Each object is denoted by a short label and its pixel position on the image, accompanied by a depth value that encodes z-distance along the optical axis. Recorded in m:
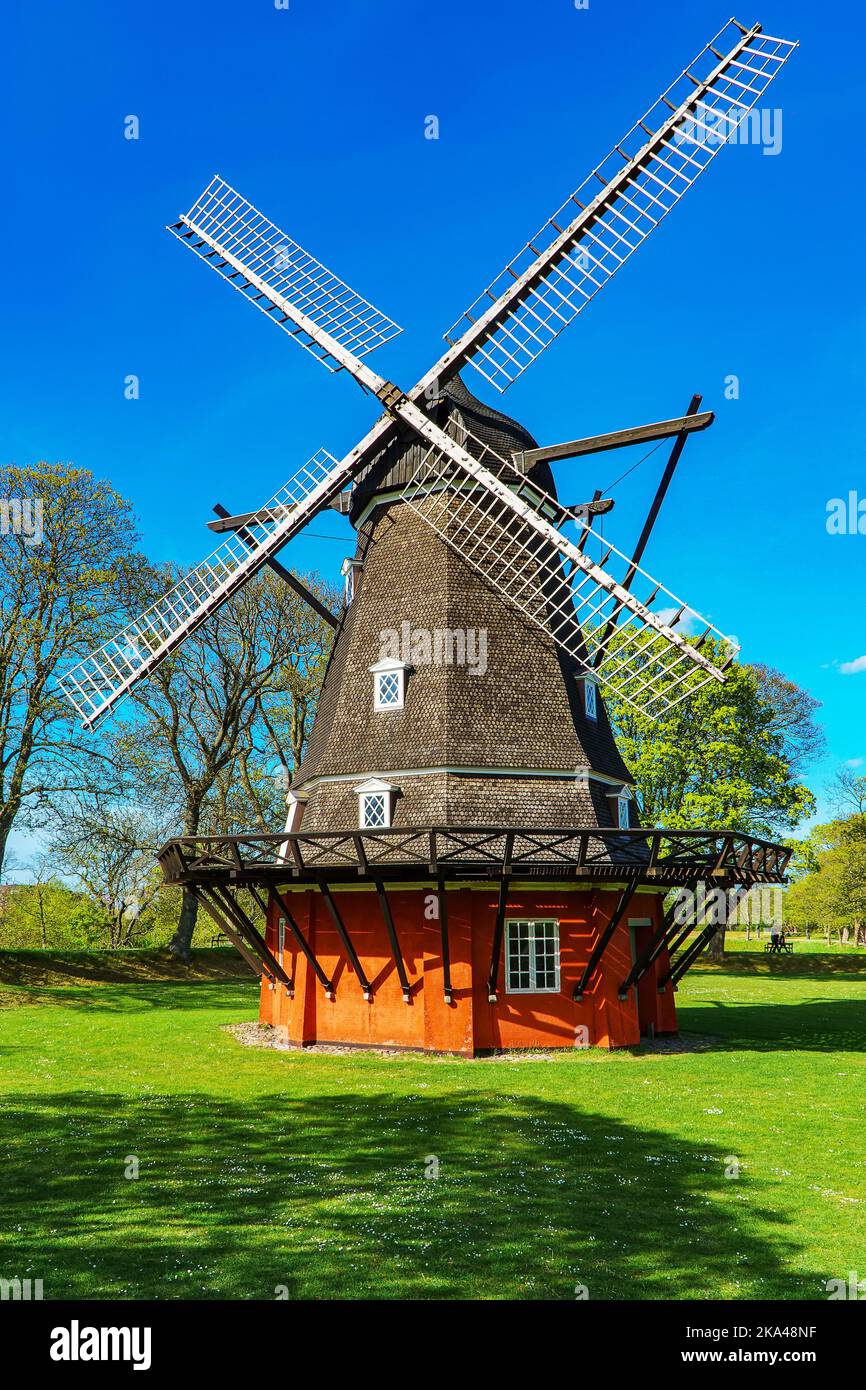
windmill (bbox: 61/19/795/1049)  17.00
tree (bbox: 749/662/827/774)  45.06
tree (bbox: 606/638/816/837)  37.62
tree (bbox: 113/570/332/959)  37.06
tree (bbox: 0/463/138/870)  30.56
